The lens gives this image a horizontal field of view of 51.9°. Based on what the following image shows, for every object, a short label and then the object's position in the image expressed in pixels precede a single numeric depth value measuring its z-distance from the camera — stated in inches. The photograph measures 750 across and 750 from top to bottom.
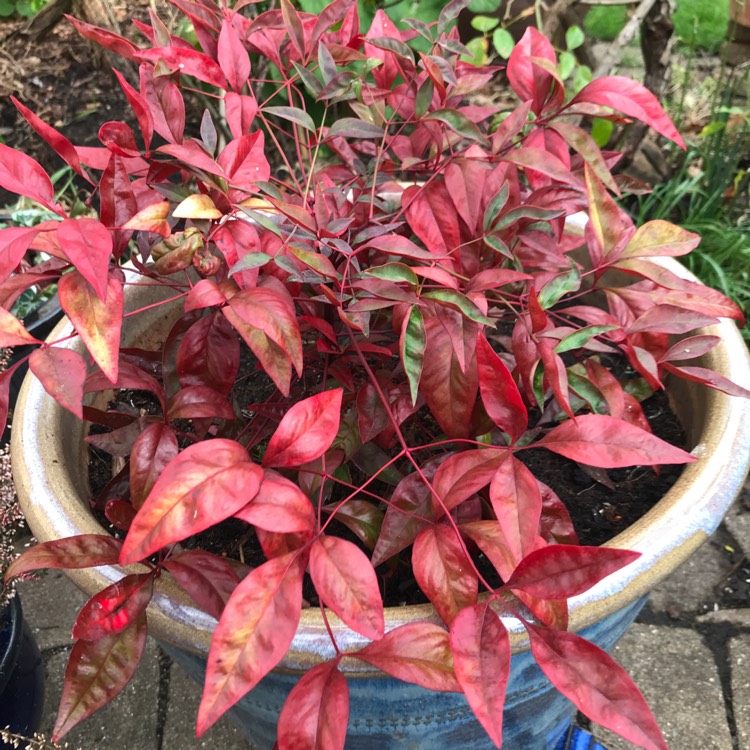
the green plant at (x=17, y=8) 114.0
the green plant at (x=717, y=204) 77.6
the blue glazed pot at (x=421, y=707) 29.6
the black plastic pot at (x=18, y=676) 48.0
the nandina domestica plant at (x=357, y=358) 21.9
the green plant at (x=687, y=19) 85.8
